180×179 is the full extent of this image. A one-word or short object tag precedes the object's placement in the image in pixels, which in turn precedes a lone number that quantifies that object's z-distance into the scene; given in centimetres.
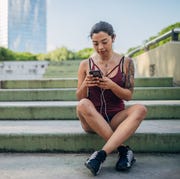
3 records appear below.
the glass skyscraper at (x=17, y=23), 16800
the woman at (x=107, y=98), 231
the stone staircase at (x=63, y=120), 270
